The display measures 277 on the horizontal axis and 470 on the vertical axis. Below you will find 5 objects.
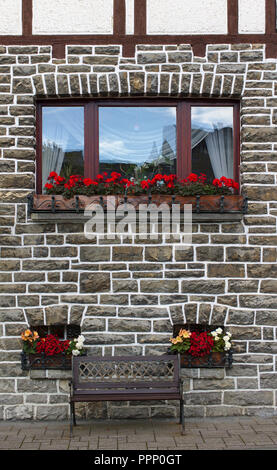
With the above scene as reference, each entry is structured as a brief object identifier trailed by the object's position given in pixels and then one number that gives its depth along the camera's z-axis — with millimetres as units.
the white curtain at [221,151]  6887
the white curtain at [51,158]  6867
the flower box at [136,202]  6516
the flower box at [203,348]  6453
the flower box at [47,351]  6449
